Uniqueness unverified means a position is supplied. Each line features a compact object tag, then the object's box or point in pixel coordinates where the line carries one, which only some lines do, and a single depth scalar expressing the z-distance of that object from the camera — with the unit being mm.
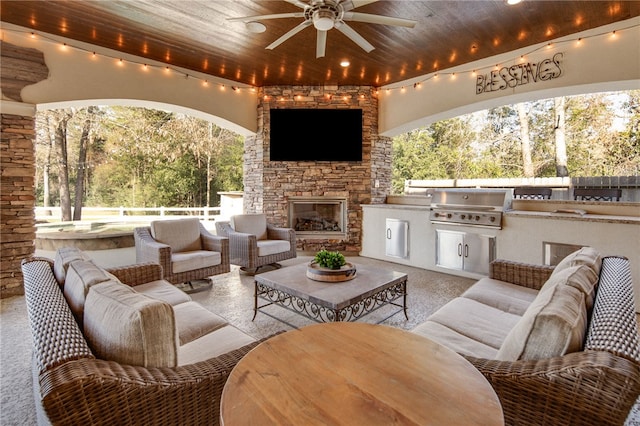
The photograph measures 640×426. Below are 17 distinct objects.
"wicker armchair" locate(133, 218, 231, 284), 3559
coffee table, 2369
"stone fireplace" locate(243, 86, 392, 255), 5922
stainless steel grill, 4250
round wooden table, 877
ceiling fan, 2531
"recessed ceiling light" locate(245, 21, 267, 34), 3576
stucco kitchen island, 3332
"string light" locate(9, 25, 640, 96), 3733
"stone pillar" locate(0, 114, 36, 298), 3703
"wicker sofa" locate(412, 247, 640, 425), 911
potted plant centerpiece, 2766
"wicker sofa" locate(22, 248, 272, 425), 887
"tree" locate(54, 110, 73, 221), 6652
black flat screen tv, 5871
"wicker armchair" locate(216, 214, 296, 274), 4387
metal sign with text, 4047
